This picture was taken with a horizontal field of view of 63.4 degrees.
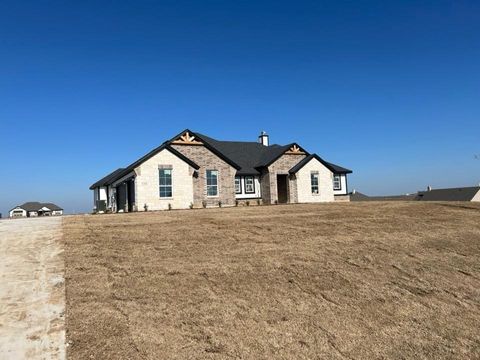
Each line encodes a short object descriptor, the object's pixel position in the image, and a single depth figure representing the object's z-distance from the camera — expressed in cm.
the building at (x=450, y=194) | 4559
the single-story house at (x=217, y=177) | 2591
